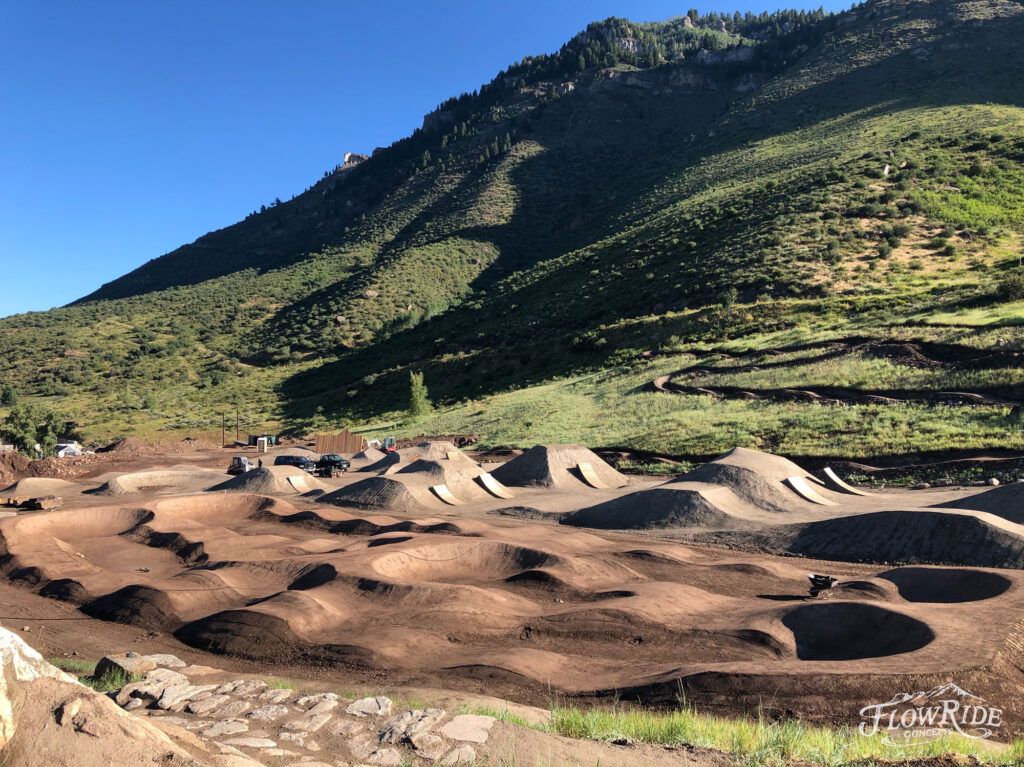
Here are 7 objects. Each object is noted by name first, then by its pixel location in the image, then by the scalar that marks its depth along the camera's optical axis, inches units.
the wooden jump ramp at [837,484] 989.9
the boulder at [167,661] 402.3
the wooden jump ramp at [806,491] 927.0
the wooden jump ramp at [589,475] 1229.1
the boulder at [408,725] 270.1
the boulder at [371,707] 297.3
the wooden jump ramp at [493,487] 1195.1
